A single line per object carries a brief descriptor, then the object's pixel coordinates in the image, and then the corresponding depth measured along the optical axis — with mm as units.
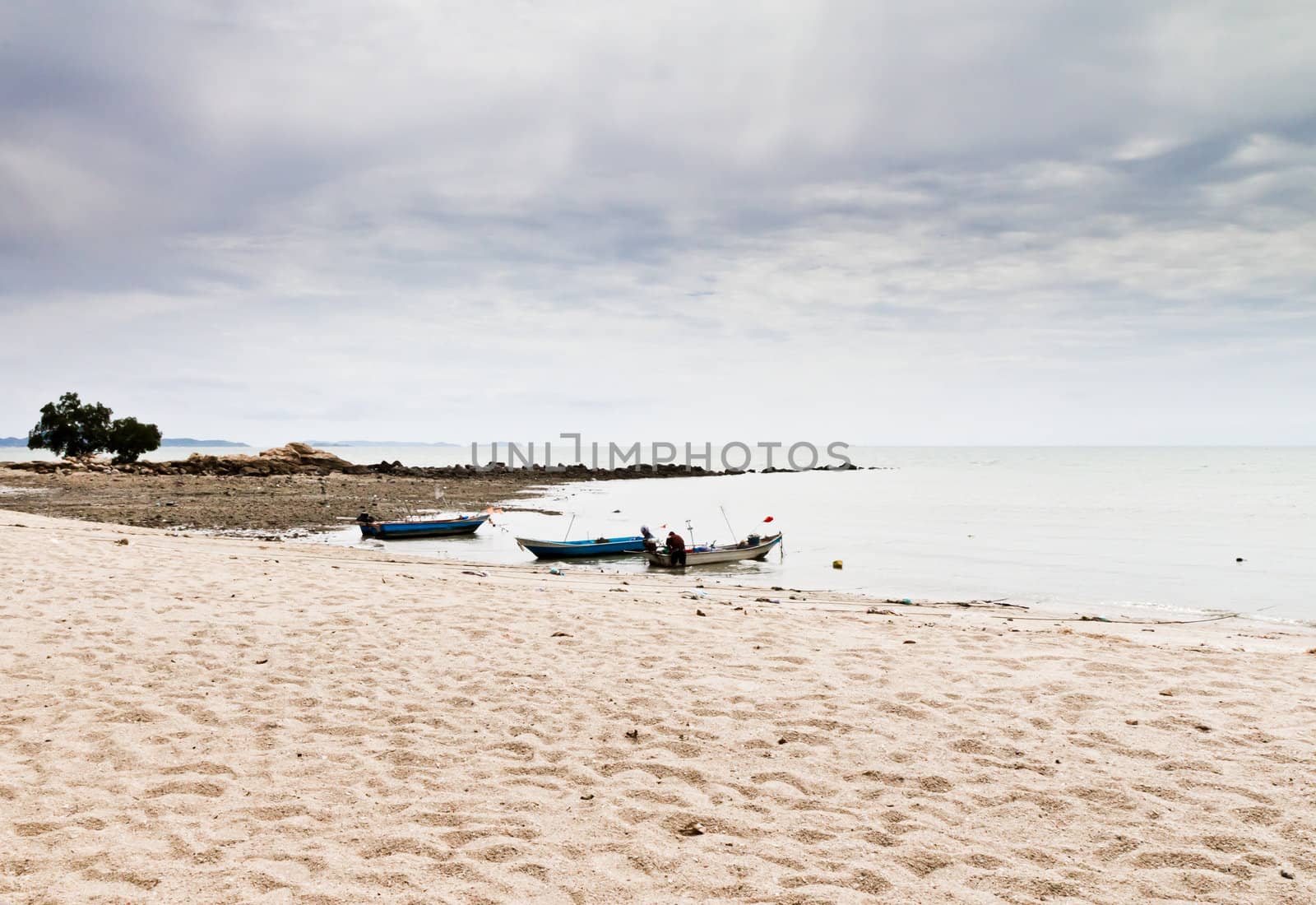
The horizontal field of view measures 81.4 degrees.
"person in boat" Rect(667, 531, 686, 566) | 22328
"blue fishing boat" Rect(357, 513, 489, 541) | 27078
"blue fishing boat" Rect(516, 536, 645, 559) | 23750
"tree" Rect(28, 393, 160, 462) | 78438
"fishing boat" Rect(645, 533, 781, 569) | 22562
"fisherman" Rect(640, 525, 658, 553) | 22703
